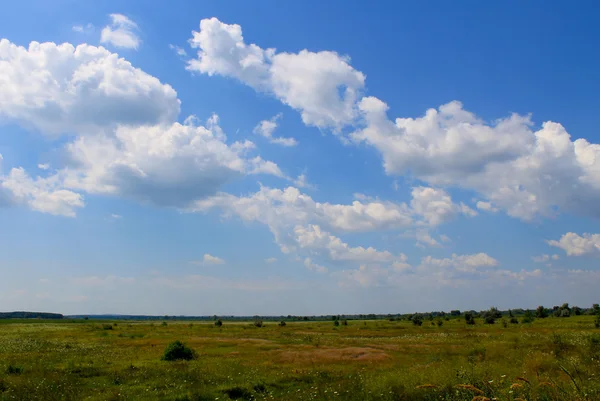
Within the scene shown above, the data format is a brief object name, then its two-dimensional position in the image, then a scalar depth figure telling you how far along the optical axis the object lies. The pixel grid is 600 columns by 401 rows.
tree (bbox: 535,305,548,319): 124.59
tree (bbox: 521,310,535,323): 94.28
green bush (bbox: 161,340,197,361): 31.17
